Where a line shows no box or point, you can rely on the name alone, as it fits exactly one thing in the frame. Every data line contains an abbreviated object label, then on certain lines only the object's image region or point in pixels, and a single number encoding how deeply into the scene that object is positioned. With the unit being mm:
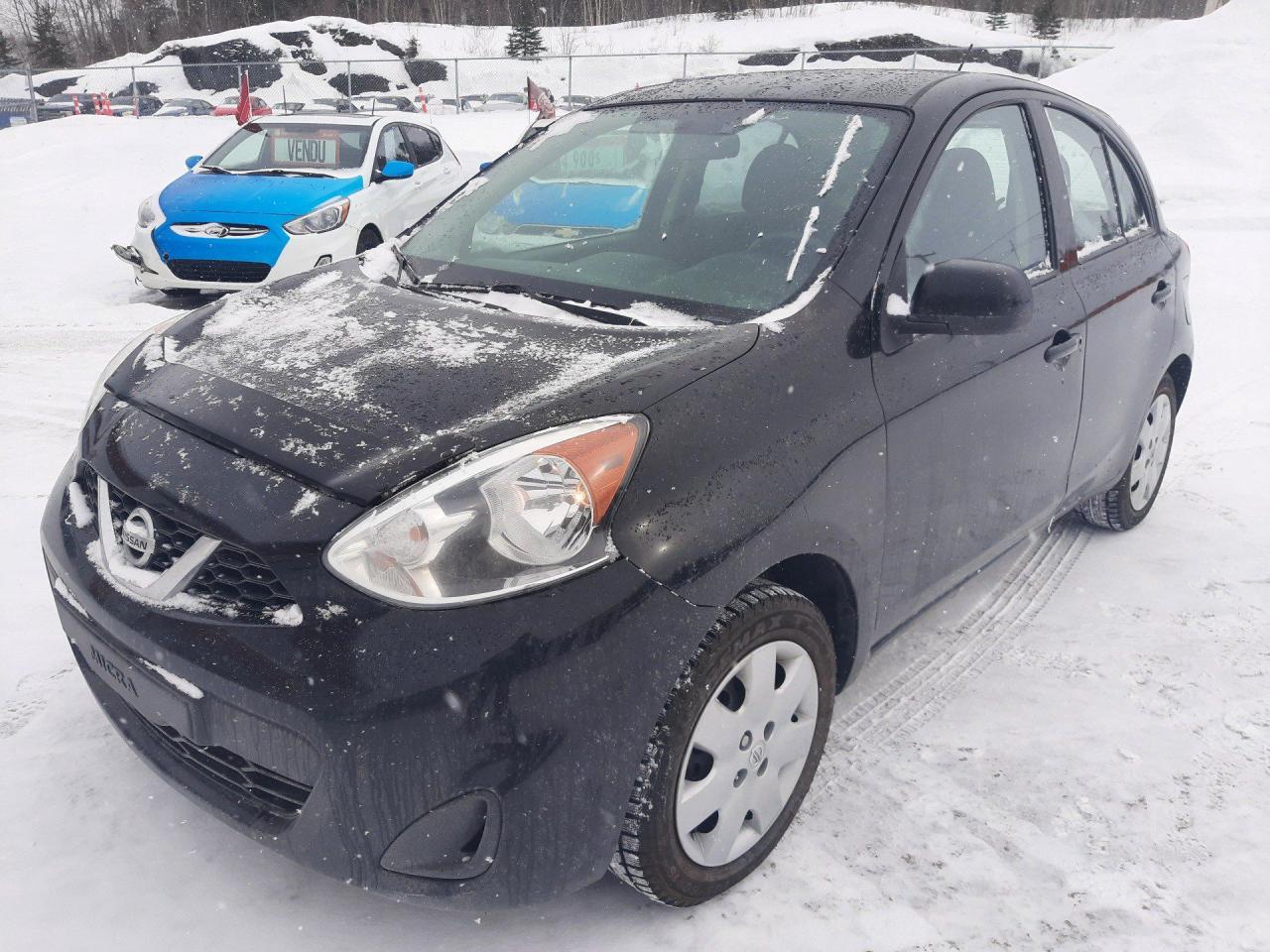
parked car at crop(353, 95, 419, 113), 27752
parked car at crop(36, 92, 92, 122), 27125
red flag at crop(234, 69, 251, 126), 15656
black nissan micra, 1684
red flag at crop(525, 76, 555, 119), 14559
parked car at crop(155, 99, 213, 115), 28708
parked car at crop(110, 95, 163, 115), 29859
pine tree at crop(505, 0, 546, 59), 42844
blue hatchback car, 7566
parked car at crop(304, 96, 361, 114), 26933
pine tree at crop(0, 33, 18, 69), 51938
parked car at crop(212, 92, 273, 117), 20094
